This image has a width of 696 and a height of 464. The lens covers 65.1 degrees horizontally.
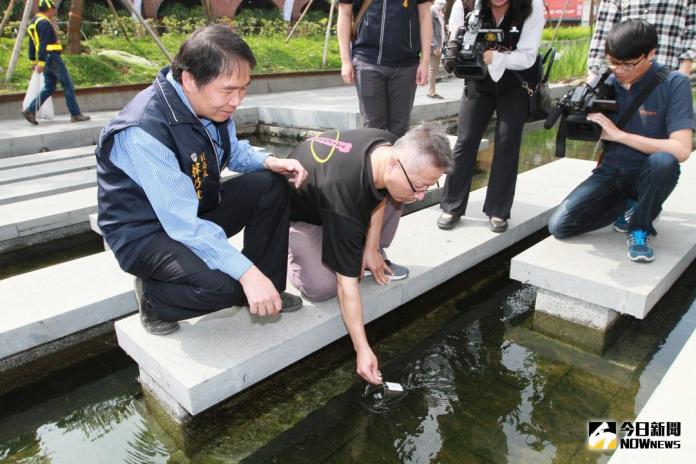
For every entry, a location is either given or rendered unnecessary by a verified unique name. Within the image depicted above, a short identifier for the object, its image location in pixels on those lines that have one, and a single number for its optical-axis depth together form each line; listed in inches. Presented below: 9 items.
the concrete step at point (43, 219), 143.3
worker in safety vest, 255.0
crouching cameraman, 105.7
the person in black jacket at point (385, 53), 132.3
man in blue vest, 72.7
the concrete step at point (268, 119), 241.6
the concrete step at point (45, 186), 165.6
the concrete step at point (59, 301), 93.1
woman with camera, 117.0
